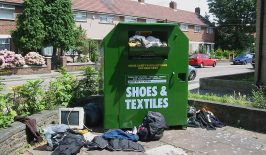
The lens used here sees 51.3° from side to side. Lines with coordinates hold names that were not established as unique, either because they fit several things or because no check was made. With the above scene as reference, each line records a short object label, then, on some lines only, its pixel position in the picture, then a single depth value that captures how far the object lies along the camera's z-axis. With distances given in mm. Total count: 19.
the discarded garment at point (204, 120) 5951
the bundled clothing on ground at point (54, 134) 4649
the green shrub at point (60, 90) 5857
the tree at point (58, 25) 20785
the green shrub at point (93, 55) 24211
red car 26760
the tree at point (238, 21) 40323
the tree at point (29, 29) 19575
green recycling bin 5395
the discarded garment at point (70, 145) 4353
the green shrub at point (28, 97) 5236
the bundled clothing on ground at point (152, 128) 5123
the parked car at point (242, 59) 32087
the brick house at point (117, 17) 21872
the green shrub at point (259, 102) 5893
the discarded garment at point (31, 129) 4793
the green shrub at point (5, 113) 4437
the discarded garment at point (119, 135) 4931
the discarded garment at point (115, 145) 4701
